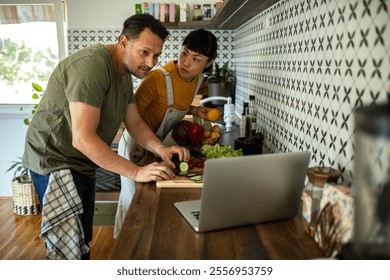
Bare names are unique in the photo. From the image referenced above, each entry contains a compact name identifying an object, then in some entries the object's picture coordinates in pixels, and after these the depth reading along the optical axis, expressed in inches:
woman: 63.1
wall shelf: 62.0
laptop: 31.2
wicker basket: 104.8
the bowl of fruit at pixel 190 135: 62.5
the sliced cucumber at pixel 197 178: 46.0
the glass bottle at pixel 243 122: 68.2
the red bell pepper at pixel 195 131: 62.3
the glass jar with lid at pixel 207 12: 115.1
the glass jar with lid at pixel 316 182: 31.2
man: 43.6
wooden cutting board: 44.5
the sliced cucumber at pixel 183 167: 48.9
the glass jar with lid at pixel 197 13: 115.4
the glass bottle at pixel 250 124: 66.7
